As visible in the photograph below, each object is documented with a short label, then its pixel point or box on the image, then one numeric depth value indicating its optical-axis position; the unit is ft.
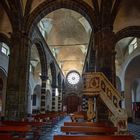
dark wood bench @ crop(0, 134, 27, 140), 9.25
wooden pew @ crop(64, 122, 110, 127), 15.80
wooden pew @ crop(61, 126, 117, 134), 12.90
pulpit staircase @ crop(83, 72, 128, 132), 17.74
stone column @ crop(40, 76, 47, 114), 46.62
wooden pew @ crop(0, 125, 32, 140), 14.31
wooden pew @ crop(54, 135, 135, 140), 8.97
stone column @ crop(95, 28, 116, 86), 25.94
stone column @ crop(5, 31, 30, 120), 27.20
